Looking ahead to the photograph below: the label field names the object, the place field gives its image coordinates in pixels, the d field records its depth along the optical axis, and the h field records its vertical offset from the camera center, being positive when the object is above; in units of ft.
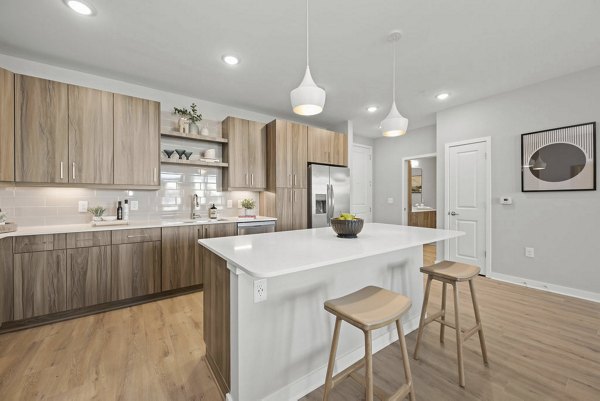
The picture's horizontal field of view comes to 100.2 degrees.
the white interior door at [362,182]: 18.79 +1.31
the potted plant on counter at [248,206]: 12.77 -0.34
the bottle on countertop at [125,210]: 10.16 -0.44
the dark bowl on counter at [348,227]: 6.26 -0.70
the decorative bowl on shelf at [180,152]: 11.12 +2.12
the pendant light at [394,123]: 7.22 +2.22
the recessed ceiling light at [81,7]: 6.14 +4.84
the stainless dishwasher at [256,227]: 11.36 -1.30
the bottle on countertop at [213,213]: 11.89 -0.64
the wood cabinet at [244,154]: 12.15 +2.29
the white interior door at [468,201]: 12.45 -0.10
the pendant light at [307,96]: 5.32 +2.21
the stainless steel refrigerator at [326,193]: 13.73 +0.35
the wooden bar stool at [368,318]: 3.84 -1.88
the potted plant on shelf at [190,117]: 11.21 +3.77
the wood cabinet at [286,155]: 12.69 +2.34
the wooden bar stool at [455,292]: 5.35 -2.23
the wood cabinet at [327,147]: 14.03 +3.06
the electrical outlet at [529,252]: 10.87 -2.33
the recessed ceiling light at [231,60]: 8.63 +4.90
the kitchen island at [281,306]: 4.36 -2.13
